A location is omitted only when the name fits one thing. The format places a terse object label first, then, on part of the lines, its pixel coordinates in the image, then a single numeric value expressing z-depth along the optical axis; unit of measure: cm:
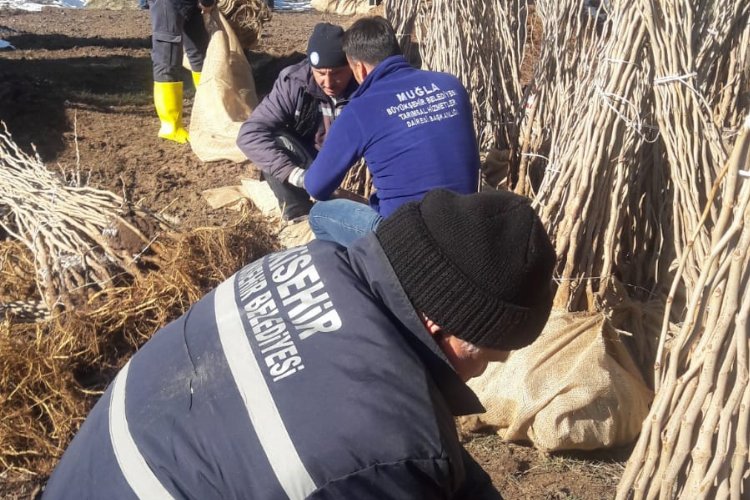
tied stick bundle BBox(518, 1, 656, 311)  241
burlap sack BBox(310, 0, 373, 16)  946
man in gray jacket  350
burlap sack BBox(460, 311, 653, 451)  245
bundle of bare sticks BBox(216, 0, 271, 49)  540
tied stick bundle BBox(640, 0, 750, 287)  206
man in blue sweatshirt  274
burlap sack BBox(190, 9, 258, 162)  471
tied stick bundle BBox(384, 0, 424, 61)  427
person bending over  104
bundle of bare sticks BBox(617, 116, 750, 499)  153
